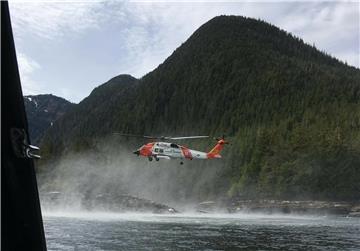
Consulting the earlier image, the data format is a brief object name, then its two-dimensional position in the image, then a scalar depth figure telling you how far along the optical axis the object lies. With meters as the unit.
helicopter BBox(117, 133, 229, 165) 75.44
